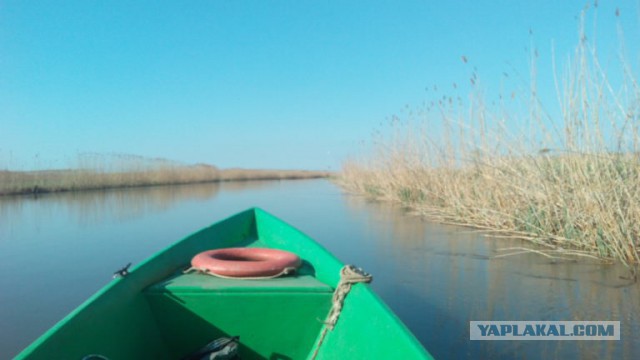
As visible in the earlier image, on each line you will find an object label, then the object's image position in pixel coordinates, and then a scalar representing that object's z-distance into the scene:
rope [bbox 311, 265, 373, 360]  1.60
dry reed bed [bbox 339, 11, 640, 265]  3.09
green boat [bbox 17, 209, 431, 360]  1.33
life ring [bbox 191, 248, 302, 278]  1.90
